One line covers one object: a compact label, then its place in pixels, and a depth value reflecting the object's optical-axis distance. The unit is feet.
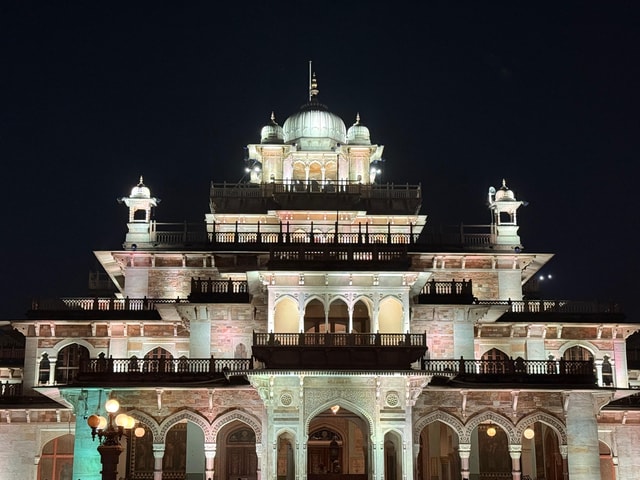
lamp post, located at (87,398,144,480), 83.35
